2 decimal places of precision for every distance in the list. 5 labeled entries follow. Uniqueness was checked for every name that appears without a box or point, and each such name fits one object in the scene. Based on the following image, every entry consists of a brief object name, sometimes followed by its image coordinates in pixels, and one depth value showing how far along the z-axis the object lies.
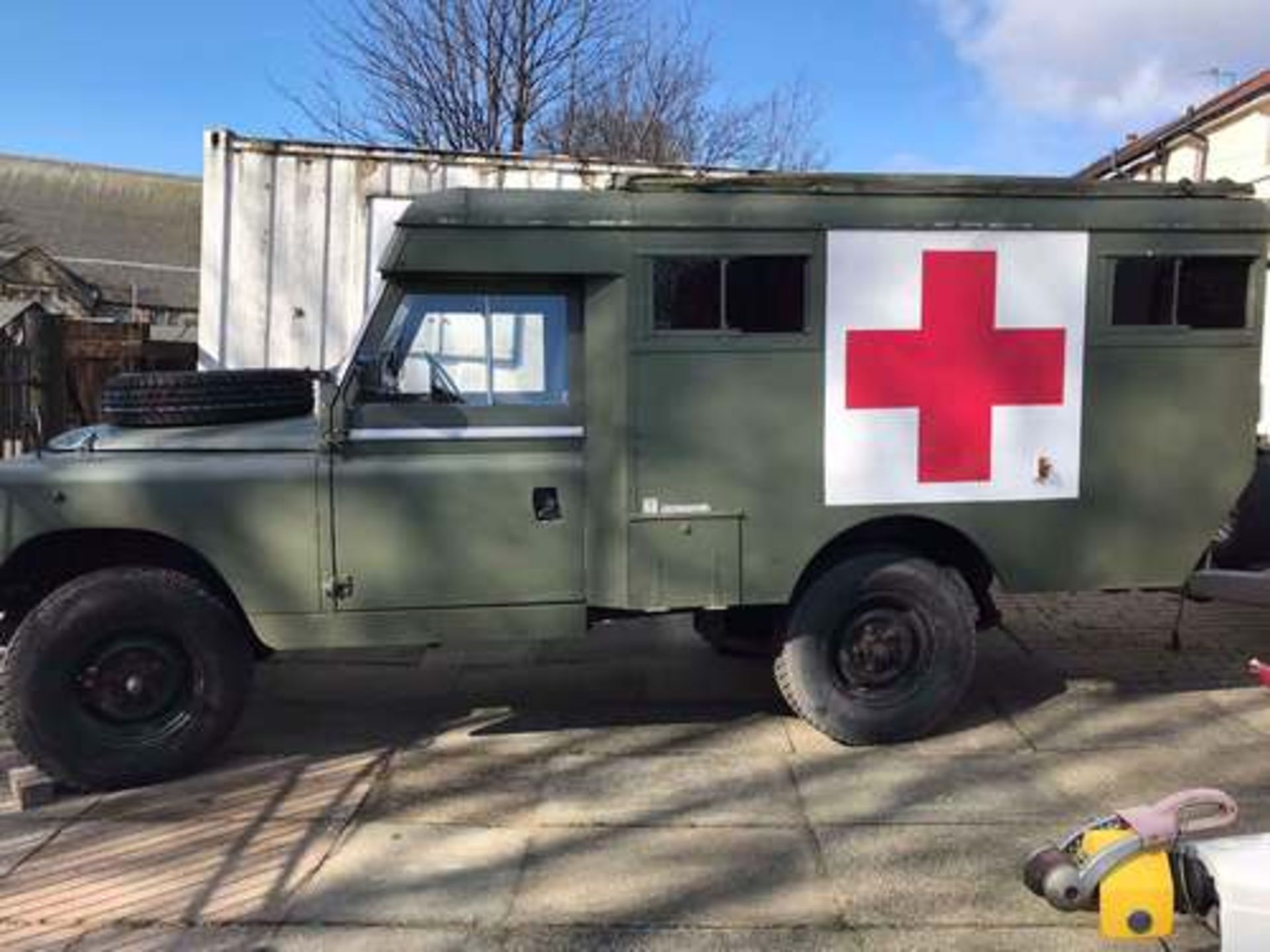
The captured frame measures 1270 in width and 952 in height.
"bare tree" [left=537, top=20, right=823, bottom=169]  18.16
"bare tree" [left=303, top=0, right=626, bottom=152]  16.84
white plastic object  2.96
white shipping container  8.79
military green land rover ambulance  4.98
